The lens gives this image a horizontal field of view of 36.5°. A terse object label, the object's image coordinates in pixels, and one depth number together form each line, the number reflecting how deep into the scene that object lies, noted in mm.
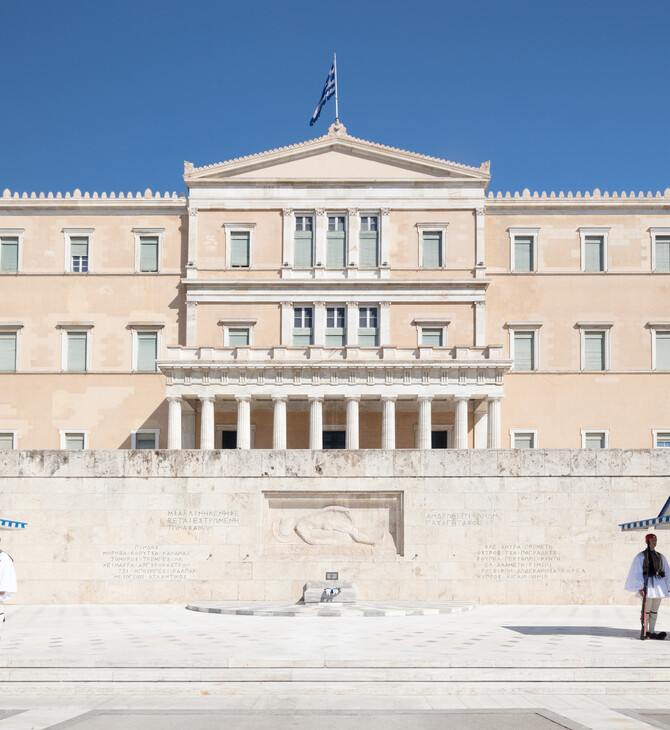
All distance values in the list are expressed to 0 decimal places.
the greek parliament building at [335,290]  48406
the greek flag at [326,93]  52656
